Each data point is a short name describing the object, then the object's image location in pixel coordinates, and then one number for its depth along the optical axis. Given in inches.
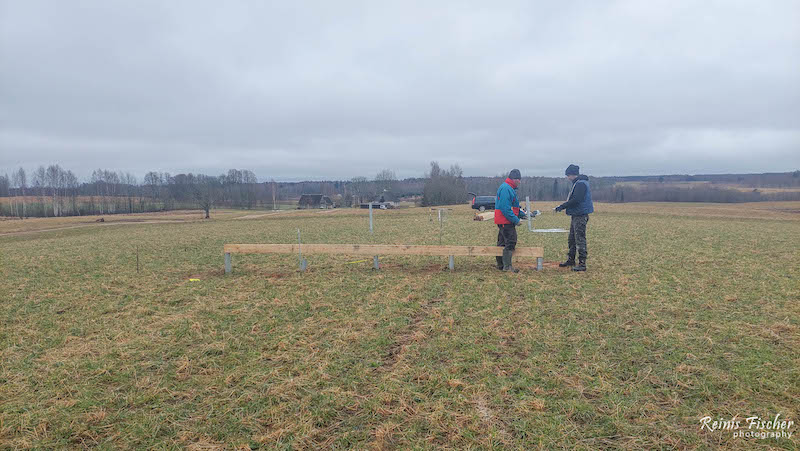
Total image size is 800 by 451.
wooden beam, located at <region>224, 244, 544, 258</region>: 361.4
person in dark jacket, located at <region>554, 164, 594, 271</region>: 360.5
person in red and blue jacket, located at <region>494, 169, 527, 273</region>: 349.1
